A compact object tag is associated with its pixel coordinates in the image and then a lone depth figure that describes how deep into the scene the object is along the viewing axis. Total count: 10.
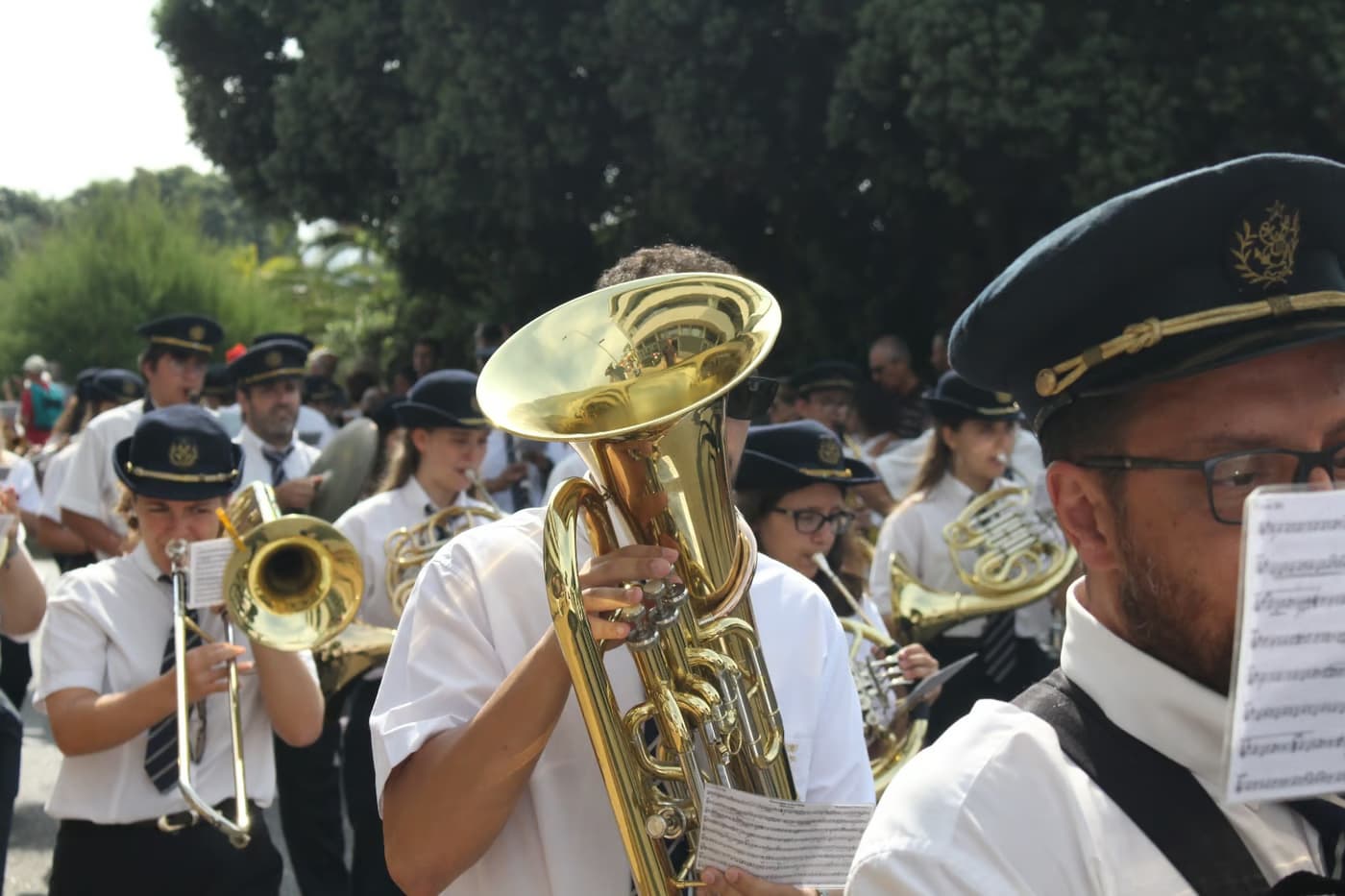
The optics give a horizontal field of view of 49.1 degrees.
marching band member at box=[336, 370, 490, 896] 5.20
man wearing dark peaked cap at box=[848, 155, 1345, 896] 1.43
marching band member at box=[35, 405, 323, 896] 3.59
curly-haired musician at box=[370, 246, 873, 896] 2.05
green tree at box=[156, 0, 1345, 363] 10.73
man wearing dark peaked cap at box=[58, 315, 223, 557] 6.71
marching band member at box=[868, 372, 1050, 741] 5.66
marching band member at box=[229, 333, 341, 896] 5.48
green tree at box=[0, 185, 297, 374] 32.25
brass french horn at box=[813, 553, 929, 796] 4.23
